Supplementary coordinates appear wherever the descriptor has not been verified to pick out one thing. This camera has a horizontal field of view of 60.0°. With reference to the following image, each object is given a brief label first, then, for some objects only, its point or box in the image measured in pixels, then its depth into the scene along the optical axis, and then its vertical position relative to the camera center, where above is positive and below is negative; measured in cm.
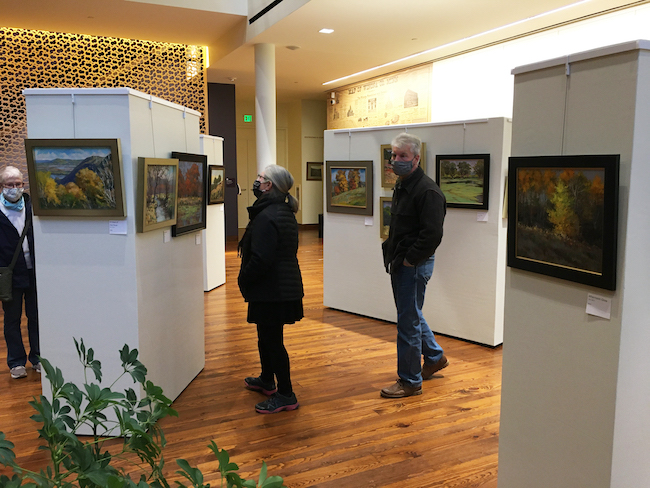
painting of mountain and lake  379 -1
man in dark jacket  443 -56
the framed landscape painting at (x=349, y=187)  704 -14
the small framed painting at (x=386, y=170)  675 +7
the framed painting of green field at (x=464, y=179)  591 -3
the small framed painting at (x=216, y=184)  864 -14
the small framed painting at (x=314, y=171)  1831 +16
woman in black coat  413 -64
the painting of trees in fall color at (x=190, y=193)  468 -16
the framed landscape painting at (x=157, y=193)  395 -13
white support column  1066 +139
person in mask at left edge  494 -79
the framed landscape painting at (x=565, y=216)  234 -18
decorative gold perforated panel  1038 +209
